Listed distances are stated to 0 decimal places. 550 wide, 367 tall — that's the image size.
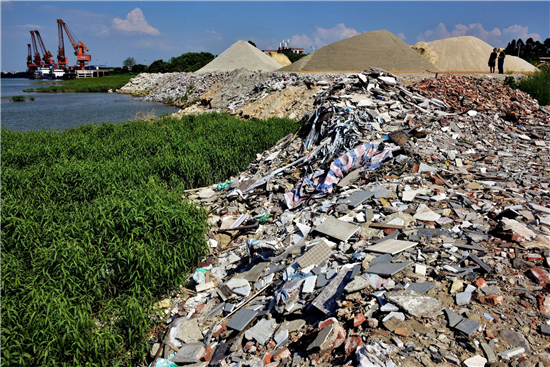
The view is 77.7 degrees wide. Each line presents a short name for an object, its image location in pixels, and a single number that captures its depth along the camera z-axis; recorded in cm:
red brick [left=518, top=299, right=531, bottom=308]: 297
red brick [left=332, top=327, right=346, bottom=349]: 287
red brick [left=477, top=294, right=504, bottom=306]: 300
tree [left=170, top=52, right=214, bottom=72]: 5647
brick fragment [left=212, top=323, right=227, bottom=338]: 382
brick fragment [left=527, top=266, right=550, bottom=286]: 321
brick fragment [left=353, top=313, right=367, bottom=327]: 296
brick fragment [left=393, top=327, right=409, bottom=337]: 274
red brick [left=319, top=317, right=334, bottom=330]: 305
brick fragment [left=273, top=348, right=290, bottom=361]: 307
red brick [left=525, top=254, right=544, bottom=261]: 350
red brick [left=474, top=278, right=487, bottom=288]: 319
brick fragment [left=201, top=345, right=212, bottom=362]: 356
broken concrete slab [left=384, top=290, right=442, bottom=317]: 294
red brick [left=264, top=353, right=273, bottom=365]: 309
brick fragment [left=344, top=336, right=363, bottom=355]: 275
